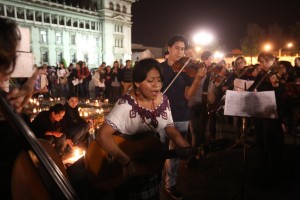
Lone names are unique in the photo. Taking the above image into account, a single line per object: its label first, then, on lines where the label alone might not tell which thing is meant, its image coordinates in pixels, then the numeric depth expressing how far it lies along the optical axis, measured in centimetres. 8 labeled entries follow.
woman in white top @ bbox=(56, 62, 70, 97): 1789
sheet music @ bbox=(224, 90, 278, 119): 415
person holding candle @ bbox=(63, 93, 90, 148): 679
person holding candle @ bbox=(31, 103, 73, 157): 593
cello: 141
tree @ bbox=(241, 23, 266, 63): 5806
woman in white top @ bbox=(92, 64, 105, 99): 1630
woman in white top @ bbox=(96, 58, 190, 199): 255
